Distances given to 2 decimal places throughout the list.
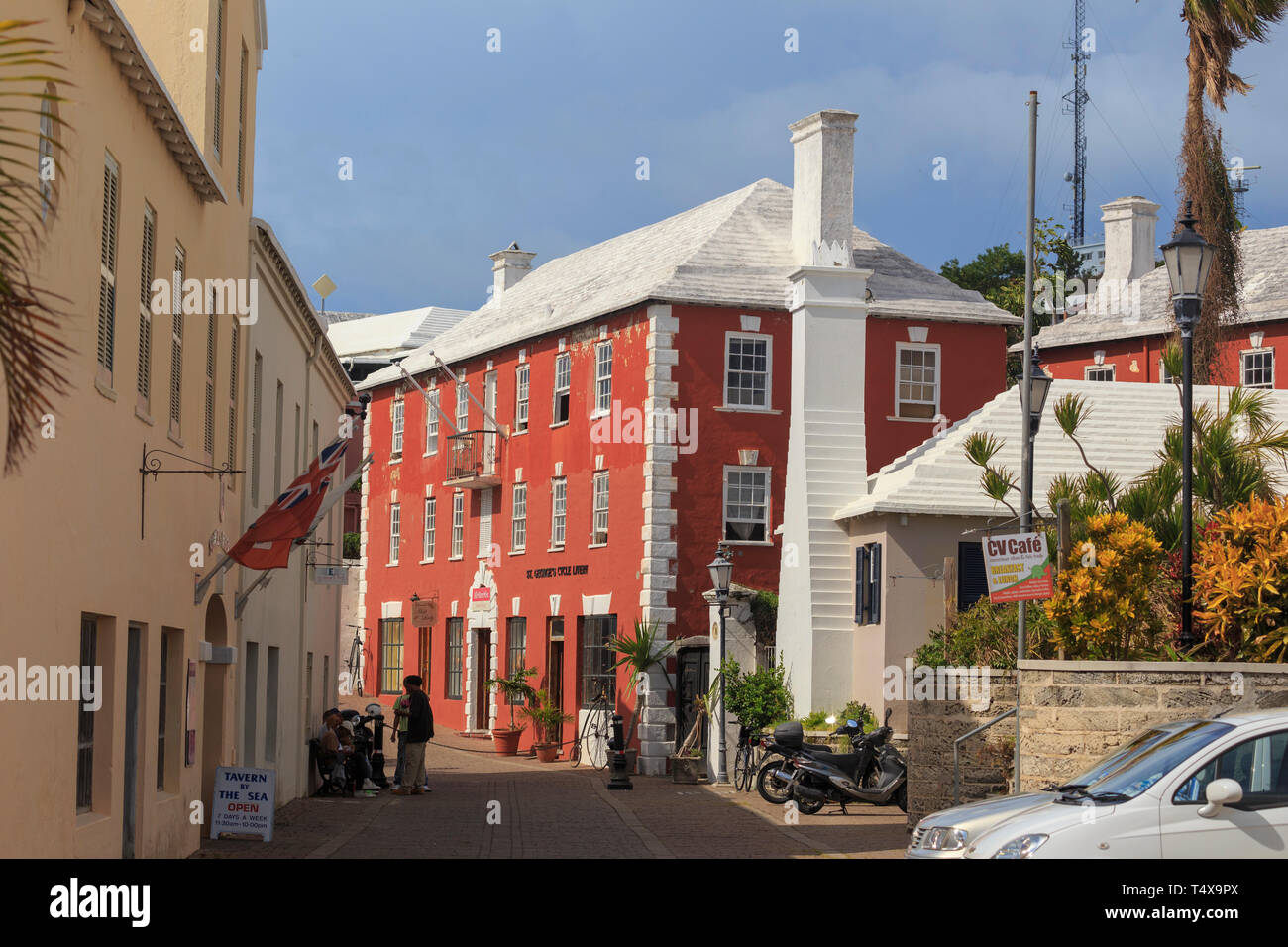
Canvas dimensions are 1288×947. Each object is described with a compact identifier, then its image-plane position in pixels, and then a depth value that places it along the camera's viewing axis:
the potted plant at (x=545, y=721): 37.56
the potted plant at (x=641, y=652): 34.56
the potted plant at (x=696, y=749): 31.58
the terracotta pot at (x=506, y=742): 39.38
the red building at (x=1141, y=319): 42.47
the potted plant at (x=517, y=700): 38.81
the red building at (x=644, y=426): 35.75
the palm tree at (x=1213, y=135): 30.06
